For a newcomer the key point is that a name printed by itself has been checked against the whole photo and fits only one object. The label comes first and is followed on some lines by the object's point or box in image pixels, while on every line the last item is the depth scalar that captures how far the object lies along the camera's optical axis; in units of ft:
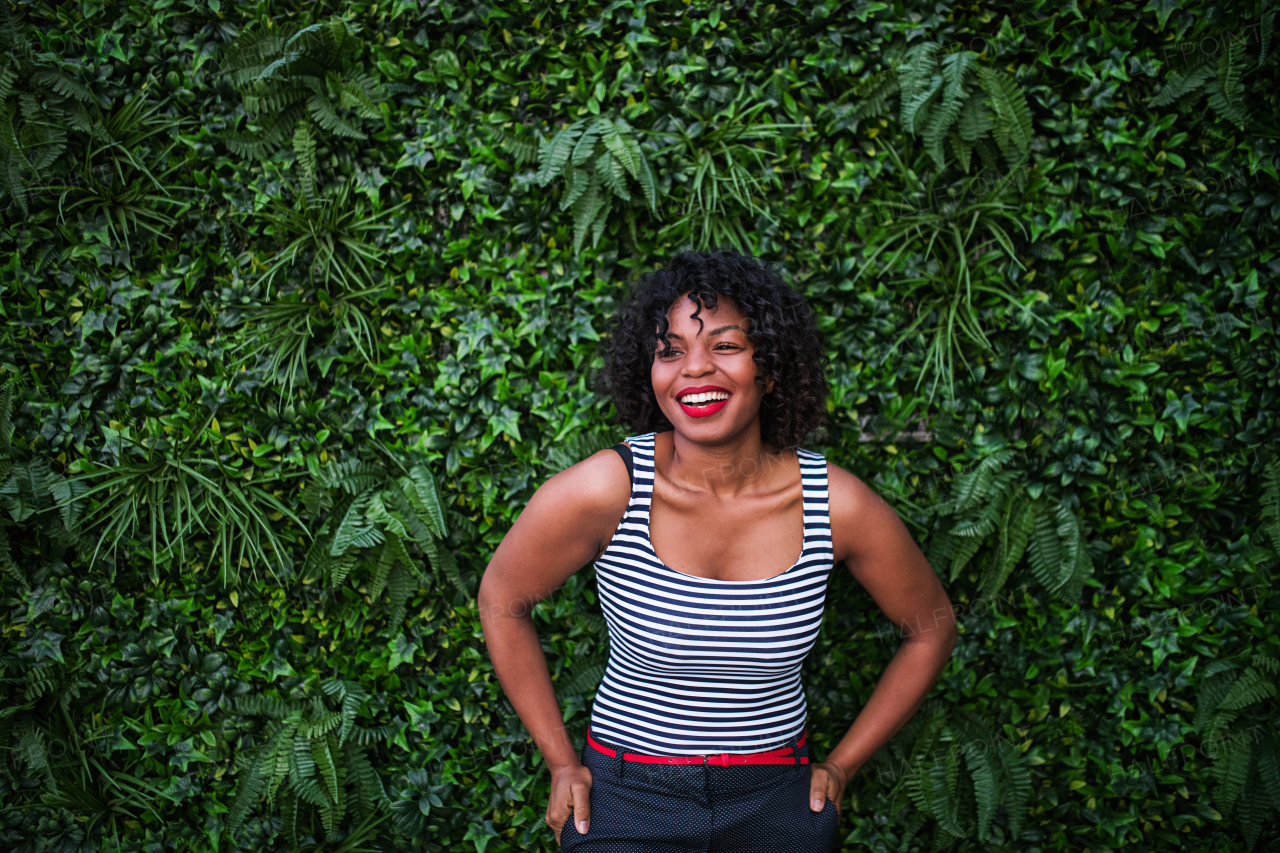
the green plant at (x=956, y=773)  8.42
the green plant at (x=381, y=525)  8.48
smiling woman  6.34
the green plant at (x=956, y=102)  7.85
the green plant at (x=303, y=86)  8.36
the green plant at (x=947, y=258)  8.24
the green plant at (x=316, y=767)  8.75
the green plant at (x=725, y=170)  8.21
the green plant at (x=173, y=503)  8.85
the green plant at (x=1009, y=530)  8.15
